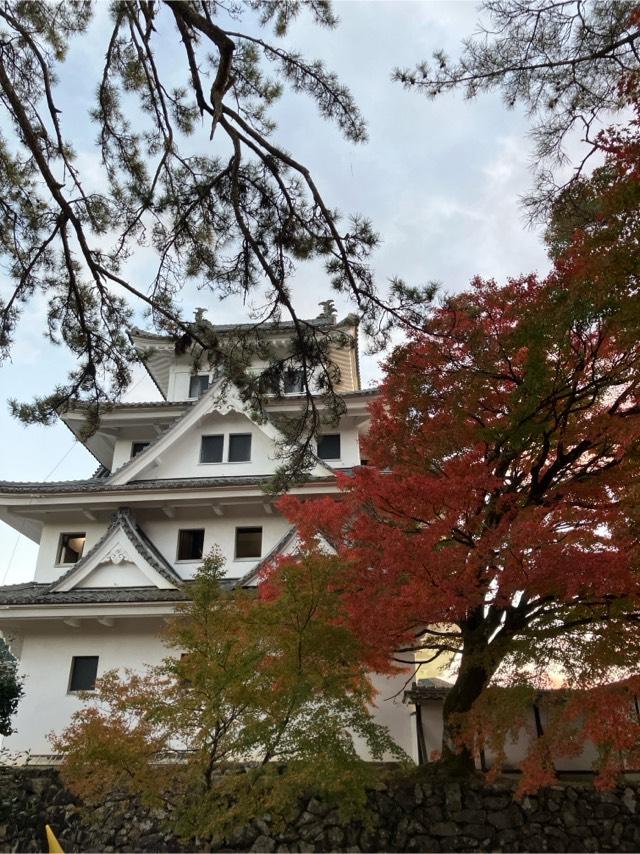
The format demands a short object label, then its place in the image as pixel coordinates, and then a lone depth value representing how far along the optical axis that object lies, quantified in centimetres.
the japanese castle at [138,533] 1448
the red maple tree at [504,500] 851
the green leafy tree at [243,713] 809
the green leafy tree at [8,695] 1322
